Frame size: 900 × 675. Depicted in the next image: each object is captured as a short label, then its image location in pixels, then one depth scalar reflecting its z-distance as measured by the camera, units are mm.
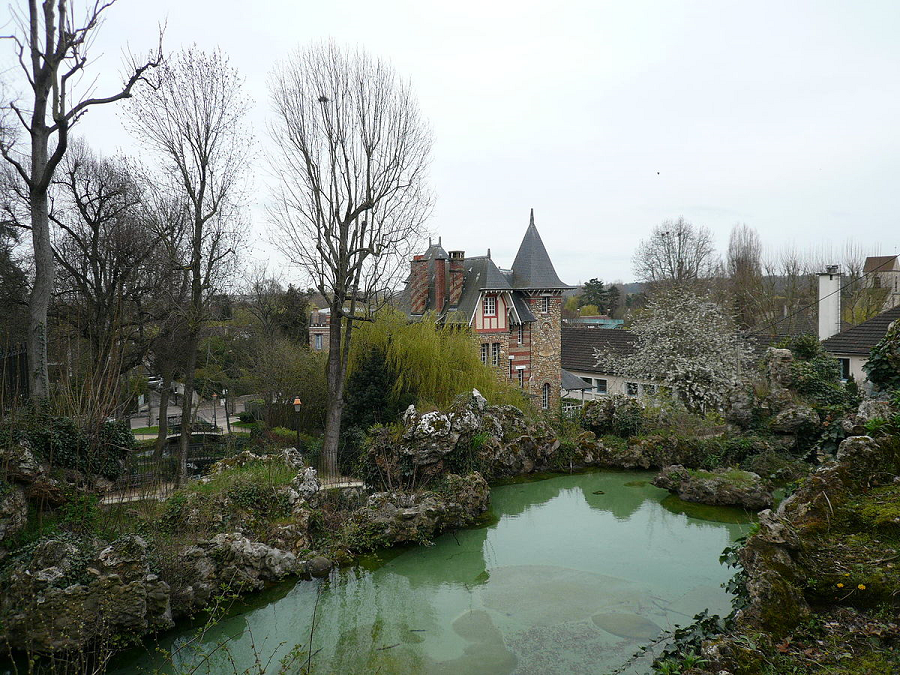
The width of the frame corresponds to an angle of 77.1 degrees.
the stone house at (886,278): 29188
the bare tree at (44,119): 9859
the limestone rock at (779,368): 17375
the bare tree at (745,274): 33684
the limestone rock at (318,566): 9664
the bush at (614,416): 18031
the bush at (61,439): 8570
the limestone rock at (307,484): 11203
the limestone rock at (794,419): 15461
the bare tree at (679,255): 35562
